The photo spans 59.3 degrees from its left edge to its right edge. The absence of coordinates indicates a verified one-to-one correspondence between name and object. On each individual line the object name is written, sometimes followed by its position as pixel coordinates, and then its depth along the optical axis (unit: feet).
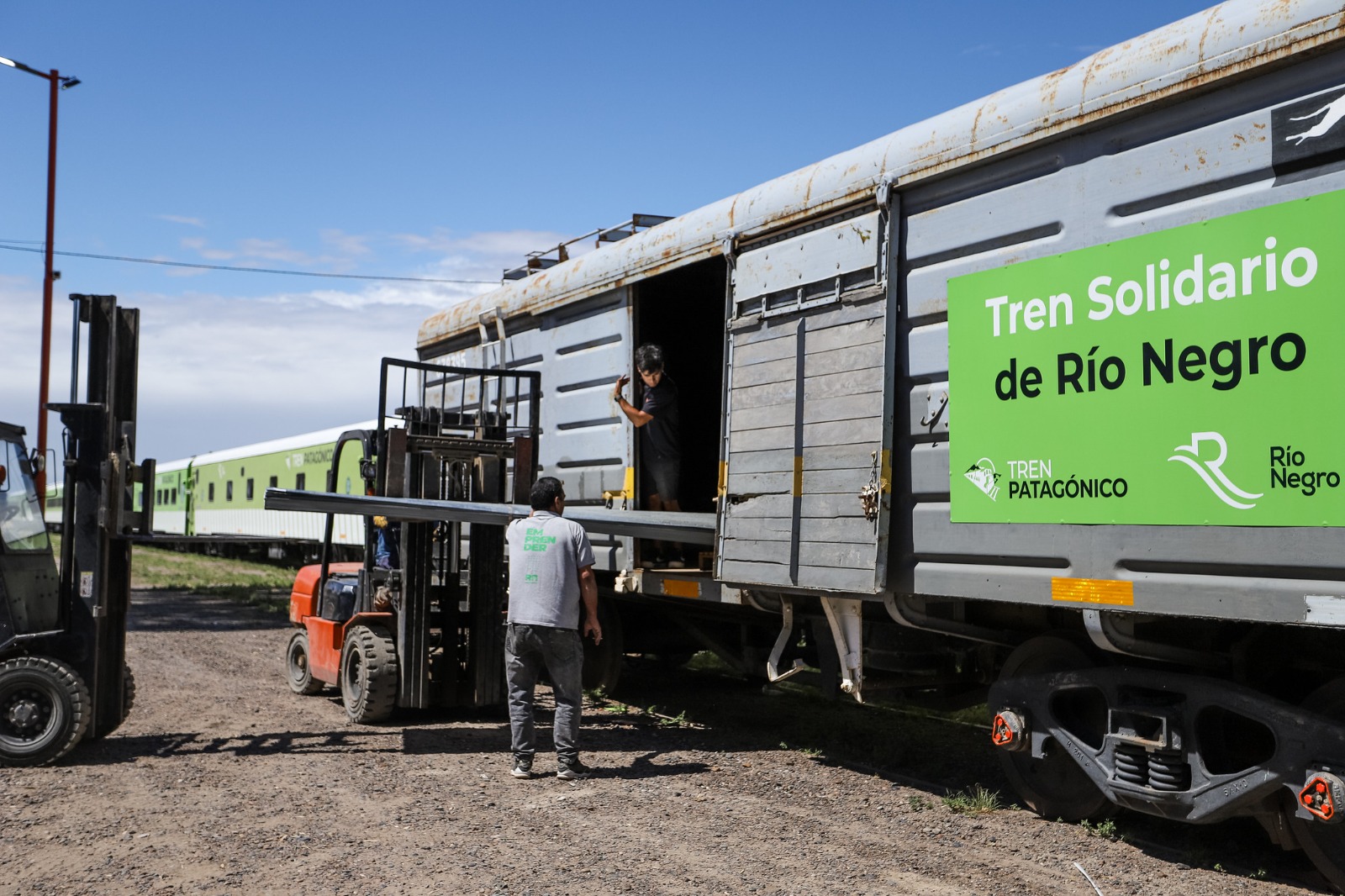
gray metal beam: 22.86
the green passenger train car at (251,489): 80.48
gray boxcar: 14.35
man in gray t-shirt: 21.79
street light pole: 55.01
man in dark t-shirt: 26.94
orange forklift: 26.81
